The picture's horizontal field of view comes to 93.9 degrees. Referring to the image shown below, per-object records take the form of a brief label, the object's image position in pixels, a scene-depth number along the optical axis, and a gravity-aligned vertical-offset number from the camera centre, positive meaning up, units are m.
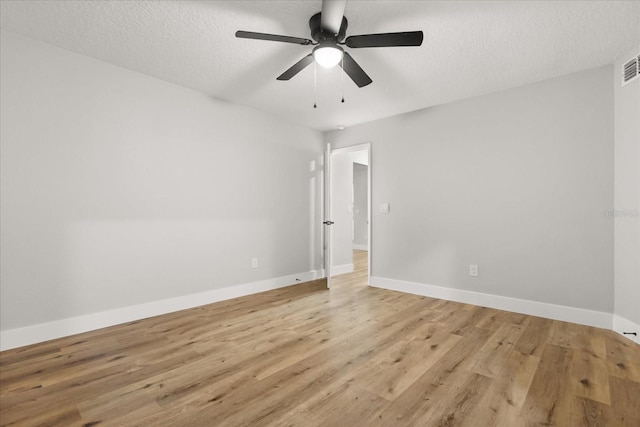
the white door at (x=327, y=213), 4.36 -0.01
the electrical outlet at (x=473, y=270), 3.50 -0.69
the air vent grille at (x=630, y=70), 2.41 +1.17
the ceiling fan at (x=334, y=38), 1.86 +1.15
